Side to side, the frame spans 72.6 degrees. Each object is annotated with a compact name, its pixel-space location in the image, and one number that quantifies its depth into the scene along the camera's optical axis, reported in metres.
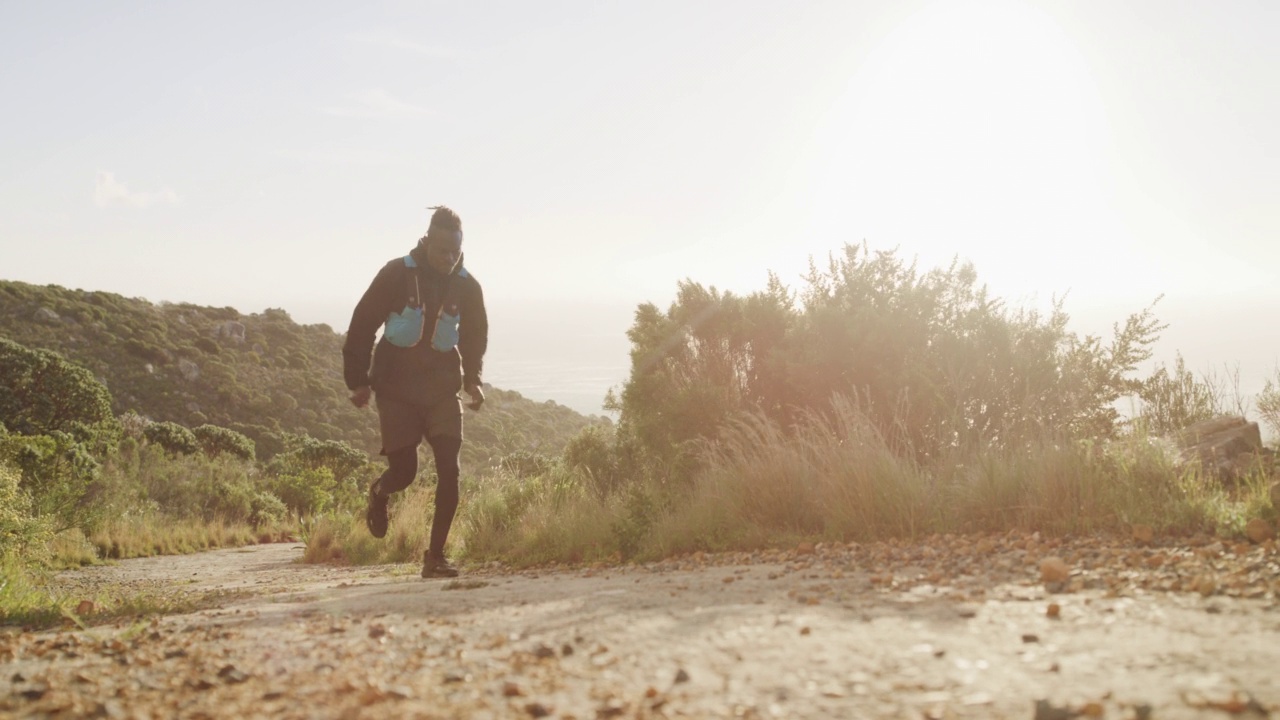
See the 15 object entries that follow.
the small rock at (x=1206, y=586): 3.13
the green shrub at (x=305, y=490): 22.77
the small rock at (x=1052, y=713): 1.97
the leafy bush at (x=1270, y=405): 9.05
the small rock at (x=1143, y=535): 4.50
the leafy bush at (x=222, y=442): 28.02
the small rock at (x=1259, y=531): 4.20
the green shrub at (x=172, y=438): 26.03
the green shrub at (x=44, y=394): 23.95
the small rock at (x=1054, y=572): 3.50
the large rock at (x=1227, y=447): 6.41
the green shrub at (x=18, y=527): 7.67
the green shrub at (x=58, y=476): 12.26
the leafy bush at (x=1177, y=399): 9.22
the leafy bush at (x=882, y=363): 8.41
